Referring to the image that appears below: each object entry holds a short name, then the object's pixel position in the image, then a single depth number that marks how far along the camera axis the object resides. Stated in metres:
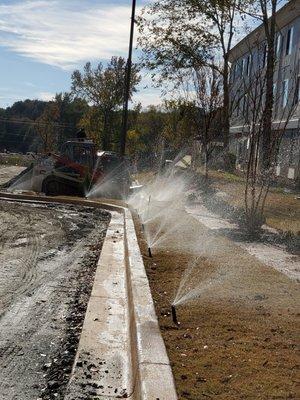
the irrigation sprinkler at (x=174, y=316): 5.06
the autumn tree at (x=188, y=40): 30.30
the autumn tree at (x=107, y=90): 45.50
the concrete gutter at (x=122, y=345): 3.81
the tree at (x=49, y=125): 60.20
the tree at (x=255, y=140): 10.57
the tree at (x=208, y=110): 20.50
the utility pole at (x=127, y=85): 27.70
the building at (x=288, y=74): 29.57
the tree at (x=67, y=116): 71.38
